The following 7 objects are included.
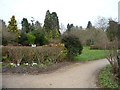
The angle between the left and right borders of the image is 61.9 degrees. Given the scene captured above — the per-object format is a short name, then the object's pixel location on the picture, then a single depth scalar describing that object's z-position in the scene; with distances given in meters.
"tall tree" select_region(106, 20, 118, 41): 8.90
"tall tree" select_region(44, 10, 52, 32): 18.49
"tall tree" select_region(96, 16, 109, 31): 17.45
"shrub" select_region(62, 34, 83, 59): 7.59
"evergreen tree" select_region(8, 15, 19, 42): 16.63
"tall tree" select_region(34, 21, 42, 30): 17.83
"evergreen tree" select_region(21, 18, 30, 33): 18.65
